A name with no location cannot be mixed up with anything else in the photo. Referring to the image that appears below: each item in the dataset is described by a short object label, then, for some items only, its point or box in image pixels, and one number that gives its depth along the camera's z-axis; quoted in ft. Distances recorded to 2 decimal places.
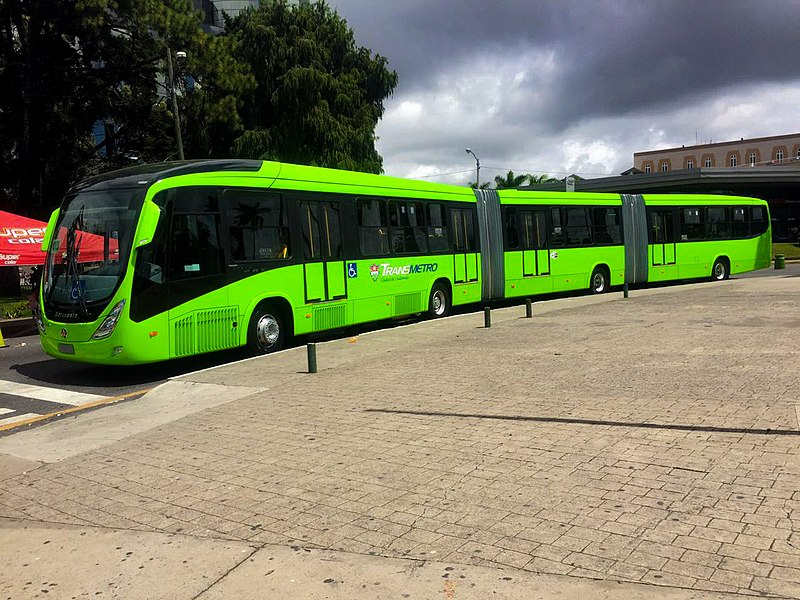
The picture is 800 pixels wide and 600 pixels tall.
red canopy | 53.93
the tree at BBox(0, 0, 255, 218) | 77.77
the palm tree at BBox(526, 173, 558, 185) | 190.80
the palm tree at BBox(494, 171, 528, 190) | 189.67
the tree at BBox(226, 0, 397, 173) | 95.61
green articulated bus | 32.42
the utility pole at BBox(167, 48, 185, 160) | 76.28
